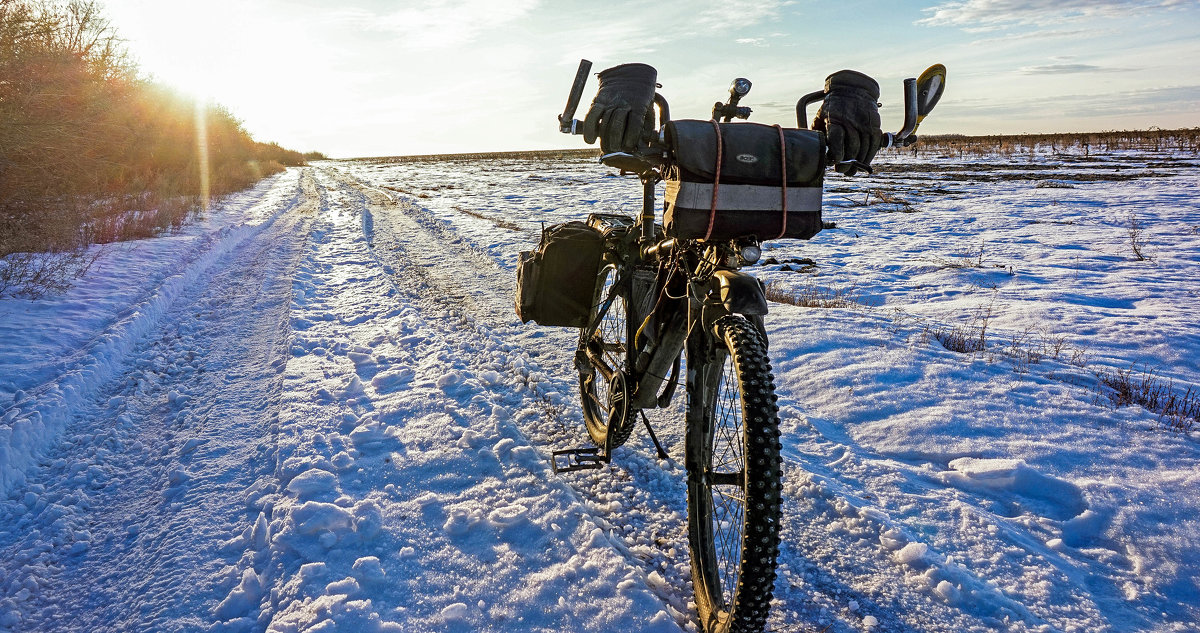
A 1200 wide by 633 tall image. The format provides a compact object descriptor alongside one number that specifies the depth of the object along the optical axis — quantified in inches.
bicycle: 70.1
